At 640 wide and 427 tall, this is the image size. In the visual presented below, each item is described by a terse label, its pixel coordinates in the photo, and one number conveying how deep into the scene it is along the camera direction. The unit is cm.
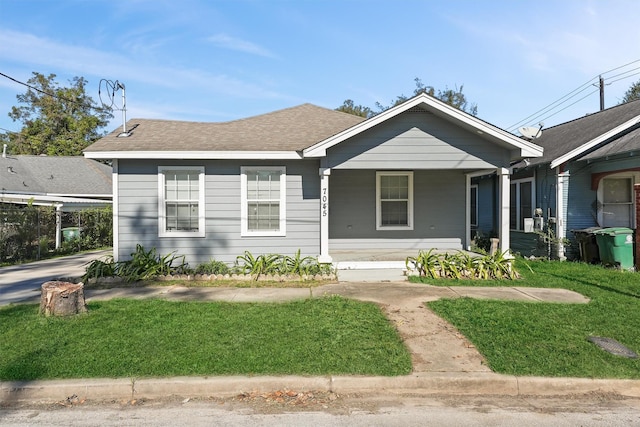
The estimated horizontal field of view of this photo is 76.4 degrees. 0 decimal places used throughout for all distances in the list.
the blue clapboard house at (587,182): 1121
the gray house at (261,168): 936
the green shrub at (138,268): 903
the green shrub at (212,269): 931
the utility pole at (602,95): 2727
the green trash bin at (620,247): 1009
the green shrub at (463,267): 934
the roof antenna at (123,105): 1045
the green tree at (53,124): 3878
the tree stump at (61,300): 612
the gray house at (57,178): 2280
